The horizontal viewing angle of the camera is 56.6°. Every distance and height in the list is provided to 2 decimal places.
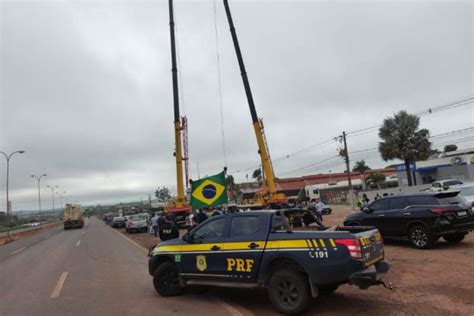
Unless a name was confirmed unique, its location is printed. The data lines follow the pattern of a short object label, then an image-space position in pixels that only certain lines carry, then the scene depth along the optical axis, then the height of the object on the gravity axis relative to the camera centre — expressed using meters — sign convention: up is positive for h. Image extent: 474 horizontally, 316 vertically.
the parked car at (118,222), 49.75 -0.05
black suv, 13.06 -0.59
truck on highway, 55.81 +1.02
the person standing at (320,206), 35.66 -0.02
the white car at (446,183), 34.18 +1.02
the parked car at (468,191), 19.32 +0.16
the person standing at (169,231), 12.69 -0.40
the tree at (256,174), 120.18 +10.35
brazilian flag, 14.14 +0.74
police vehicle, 6.72 -0.80
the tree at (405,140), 45.12 +6.06
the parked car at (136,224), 35.44 -0.30
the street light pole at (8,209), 40.89 +2.70
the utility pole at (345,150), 47.31 +5.77
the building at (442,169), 50.25 +3.30
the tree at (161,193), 135.21 +7.96
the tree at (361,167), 101.13 +8.24
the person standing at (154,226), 26.70 -0.44
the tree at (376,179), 79.41 +4.14
